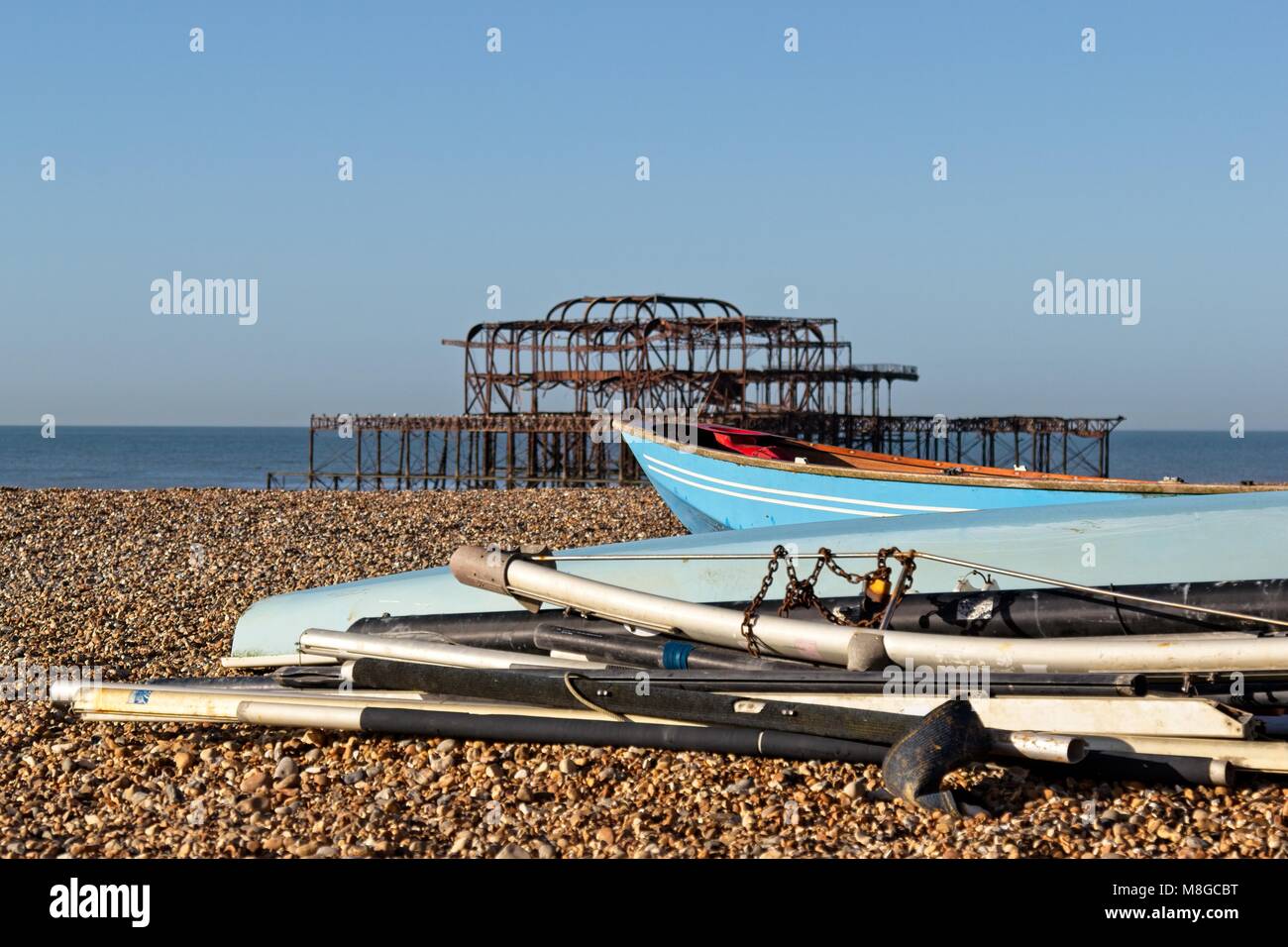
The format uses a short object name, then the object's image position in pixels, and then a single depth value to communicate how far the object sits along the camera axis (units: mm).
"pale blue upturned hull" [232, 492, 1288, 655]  6824
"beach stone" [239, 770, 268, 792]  5148
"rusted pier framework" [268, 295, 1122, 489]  40312
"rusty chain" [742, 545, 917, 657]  5629
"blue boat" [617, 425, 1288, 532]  10883
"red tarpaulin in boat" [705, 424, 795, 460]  17219
